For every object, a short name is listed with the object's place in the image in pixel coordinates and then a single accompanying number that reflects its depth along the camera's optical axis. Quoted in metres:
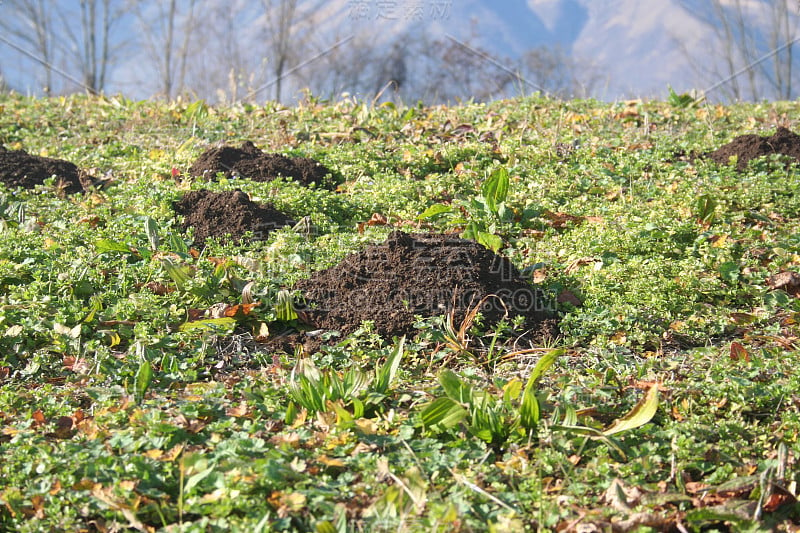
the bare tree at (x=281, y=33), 22.64
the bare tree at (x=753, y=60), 21.84
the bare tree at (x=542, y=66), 24.20
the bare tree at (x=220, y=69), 23.33
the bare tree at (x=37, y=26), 23.27
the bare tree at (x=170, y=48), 22.59
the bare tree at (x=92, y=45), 22.95
